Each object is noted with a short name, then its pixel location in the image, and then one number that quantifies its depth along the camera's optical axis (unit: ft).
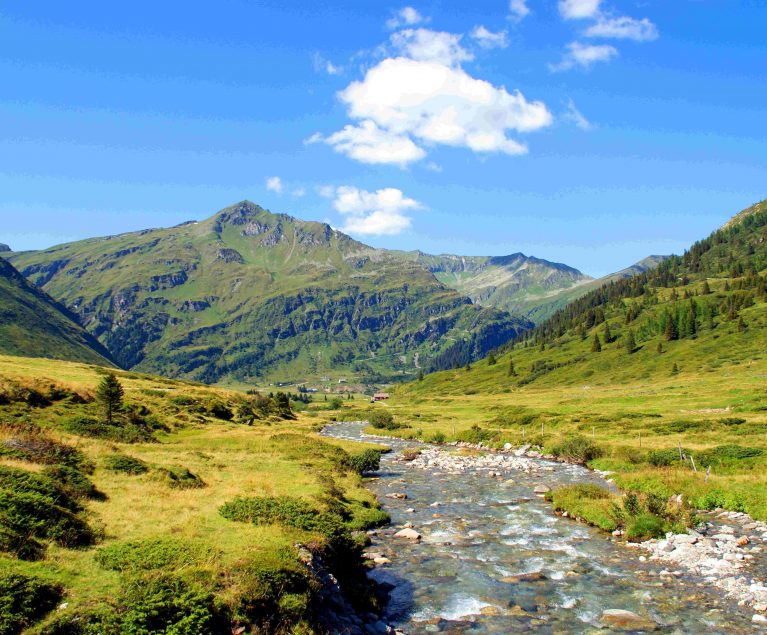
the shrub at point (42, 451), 84.94
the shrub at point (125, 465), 101.50
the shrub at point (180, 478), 99.51
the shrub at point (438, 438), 278.05
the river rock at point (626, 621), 62.75
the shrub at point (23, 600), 40.22
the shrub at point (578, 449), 187.83
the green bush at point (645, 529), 94.17
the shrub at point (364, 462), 173.37
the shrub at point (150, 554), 54.08
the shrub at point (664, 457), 150.95
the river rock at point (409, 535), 99.91
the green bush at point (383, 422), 358.90
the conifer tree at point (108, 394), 192.03
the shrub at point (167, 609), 43.57
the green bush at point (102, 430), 156.56
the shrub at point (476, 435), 257.55
